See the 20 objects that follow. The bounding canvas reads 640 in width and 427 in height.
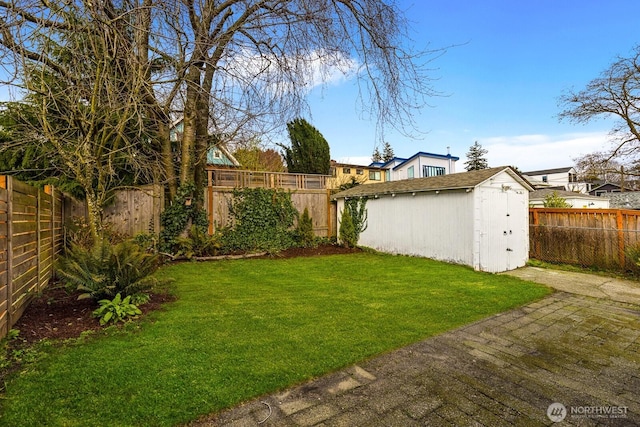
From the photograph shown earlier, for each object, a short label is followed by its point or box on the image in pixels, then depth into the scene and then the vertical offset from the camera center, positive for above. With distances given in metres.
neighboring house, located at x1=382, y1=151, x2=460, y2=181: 25.91 +3.93
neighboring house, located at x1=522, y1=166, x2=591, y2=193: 33.38 +3.58
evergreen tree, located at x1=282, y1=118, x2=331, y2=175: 18.20 +3.66
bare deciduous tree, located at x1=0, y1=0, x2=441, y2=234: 3.12 +1.80
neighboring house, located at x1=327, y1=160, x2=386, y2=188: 25.52 +3.49
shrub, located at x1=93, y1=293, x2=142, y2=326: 3.42 -1.06
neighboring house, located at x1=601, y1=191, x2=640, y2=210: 20.94 +0.38
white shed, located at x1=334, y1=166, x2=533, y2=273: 7.13 -0.23
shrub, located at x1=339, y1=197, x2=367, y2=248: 10.47 -0.38
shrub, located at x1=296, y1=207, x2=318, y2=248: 10.36 -0.59
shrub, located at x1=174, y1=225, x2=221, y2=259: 7.91 -0.77
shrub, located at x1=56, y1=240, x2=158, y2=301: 3.62 -0.65
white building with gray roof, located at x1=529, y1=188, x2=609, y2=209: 17.22 +0.42
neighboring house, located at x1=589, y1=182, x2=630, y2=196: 34.64 +2.18
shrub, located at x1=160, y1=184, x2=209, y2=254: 7.99 -0.06
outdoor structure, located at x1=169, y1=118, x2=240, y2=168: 7.96 +2.21
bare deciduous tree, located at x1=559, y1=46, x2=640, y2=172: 14.30 +5.19
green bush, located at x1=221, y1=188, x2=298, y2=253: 9.27 -0.24
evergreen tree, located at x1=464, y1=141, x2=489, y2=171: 37.53 +6.31
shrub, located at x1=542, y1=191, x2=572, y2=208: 11.63 +0.17
